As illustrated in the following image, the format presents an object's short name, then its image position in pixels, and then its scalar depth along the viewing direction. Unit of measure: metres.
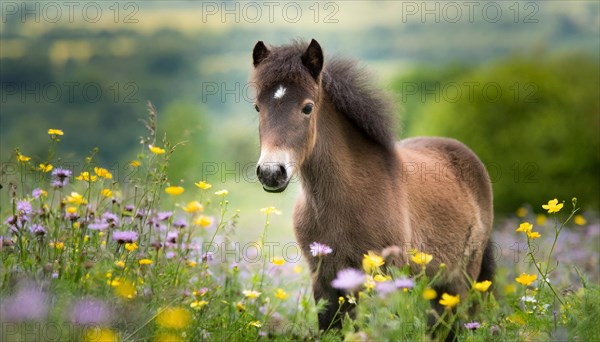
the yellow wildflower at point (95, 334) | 3.26
